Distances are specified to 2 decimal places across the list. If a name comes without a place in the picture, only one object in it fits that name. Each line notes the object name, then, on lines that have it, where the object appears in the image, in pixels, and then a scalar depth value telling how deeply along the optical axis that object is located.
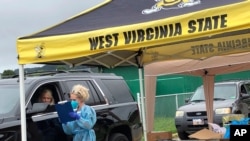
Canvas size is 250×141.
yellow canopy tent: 6.06
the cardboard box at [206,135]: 7.65
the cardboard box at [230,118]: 8.68
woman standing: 7.41
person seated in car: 8.10
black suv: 7.93
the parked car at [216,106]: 15.19
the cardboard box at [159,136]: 8.27
